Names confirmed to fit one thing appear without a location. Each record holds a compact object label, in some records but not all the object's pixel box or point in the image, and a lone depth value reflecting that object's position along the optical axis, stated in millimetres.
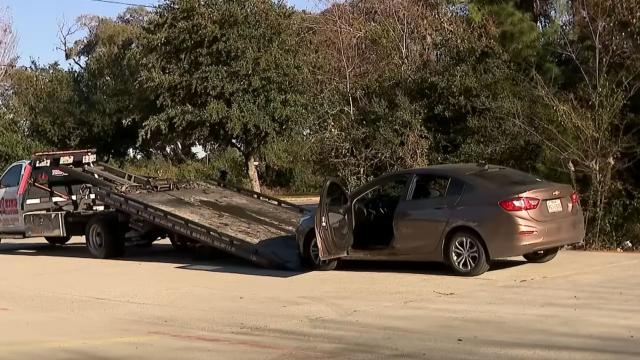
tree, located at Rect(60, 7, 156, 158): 41281
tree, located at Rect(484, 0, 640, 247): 14133
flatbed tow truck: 13555
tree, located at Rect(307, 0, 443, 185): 19594
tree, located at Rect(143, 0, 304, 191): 31531
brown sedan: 10977
